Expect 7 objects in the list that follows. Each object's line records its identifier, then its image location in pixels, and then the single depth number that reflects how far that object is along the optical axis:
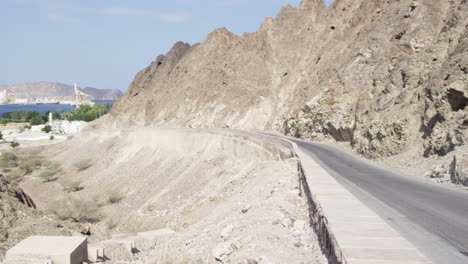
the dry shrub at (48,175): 48.56
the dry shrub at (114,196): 33.75
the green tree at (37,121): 145.62
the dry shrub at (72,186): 40.20
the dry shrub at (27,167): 53.38
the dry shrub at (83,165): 52.86
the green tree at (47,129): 116.75
